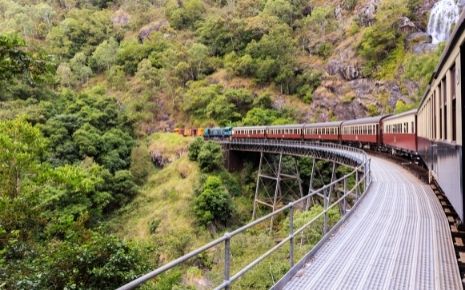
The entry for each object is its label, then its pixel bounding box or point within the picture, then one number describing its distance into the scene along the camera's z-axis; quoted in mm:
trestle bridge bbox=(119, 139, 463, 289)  4523
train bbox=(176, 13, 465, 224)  4652
